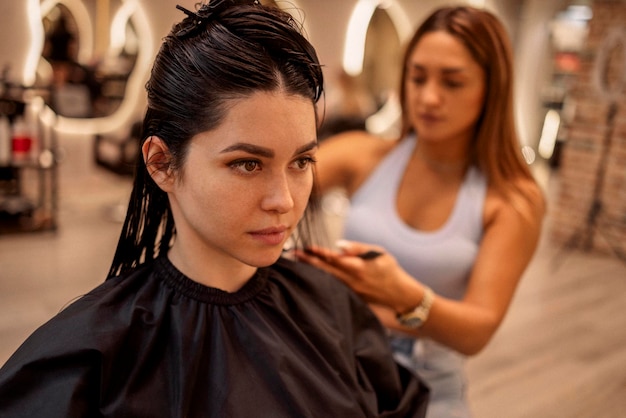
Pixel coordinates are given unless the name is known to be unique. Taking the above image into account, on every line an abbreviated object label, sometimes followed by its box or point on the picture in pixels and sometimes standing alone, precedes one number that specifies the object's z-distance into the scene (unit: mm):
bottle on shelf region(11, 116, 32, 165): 3217
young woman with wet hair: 694
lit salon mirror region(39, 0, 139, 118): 4211
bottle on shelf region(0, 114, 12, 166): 3166
